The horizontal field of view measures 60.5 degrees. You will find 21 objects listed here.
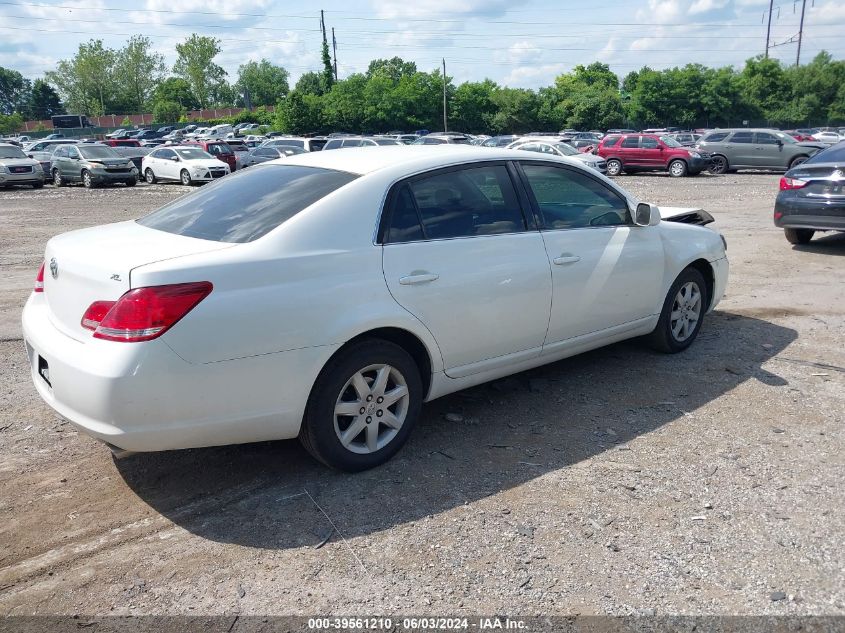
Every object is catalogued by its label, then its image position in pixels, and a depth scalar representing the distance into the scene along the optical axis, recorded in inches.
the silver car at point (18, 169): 970.1
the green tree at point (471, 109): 2534.4
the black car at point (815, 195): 386.0
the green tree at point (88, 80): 3939.5
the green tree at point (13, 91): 5580.7
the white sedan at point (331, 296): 127.6
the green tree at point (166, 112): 3476.9
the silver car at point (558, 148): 959.0
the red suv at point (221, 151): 1133.7
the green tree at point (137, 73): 4089.6
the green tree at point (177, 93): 4015.8
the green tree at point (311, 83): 2842.0
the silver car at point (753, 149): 1045.8
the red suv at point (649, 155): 1061.8
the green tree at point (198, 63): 3924.7
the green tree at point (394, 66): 3842.5
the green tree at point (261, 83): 5383.9
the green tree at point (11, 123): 3292.3
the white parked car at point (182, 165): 1018.7
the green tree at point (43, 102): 4537.4
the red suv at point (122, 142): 1380.4
